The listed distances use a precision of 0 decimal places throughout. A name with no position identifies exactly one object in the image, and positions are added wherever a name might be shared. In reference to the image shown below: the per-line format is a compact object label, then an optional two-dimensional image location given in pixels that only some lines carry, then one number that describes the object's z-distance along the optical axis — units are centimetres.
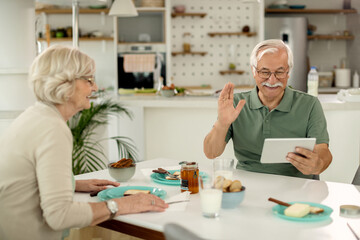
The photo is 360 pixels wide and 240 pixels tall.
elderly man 218
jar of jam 162
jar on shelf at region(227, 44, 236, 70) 690
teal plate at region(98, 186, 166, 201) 155
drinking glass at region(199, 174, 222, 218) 132
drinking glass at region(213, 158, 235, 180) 145
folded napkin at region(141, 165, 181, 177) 192
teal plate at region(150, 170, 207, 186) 175
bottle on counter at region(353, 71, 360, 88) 654
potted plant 350
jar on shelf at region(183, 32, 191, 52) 676
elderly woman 128
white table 123
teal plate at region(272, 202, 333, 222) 131
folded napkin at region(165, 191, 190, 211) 144
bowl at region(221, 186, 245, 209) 140
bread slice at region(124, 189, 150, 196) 155
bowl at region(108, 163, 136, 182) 178
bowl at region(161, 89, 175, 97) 439
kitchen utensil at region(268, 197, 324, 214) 135
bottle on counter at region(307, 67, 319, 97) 376
